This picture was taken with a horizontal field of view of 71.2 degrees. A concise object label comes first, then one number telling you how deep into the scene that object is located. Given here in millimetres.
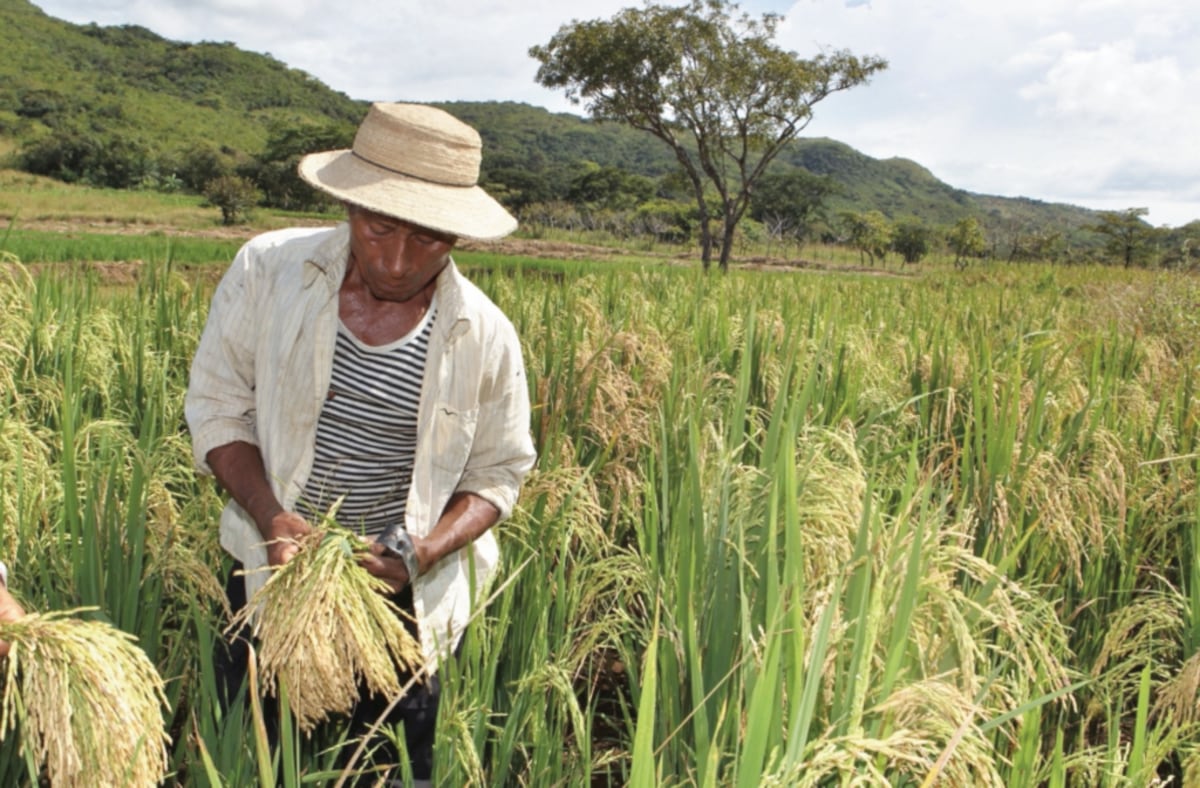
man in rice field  1508
